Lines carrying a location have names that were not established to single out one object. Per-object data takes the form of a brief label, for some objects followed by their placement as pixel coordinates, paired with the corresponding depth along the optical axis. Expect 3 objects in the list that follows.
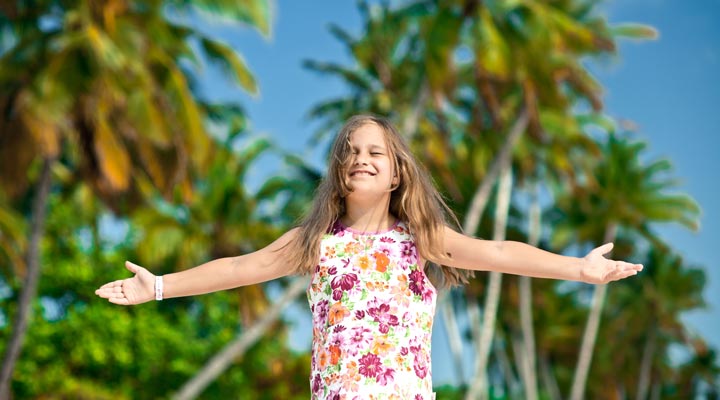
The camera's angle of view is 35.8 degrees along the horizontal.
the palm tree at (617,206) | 29.41
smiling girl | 3.13
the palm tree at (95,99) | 14.85
